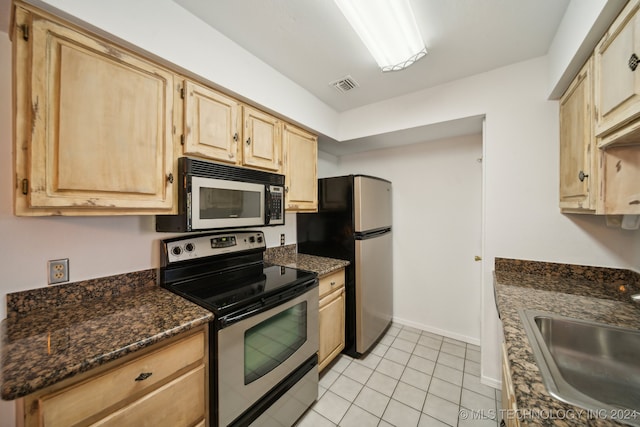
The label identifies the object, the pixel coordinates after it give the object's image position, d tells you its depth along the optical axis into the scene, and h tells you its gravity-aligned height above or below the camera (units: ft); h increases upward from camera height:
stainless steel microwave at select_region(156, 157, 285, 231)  4.15 +0.30
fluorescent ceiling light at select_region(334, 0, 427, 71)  3.95 +3.52
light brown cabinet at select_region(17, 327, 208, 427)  2.37 -2.15
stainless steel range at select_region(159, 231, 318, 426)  3.67 -2.07
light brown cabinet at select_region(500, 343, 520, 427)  2.16 -2.27
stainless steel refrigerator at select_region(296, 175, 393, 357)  7.00 -0.88
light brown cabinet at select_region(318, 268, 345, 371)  6.18 -2.93
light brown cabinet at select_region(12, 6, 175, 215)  2.92 +1.27
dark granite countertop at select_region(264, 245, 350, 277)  6.25 -1.46
